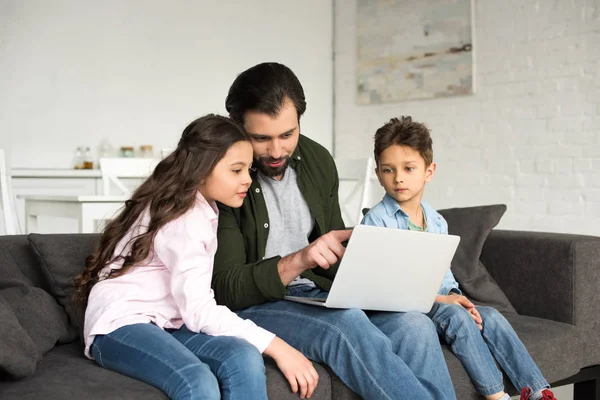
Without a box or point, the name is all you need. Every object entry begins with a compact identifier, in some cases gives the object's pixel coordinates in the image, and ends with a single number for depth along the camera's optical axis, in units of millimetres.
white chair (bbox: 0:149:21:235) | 3602
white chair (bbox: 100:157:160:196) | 4055
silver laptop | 1745
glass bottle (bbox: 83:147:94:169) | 5137
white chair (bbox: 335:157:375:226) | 4246
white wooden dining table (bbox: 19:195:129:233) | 3121
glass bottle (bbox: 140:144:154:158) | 5426
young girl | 1646
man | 1829
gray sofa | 1636
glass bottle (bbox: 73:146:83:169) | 5195
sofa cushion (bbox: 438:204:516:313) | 2600
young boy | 2082
